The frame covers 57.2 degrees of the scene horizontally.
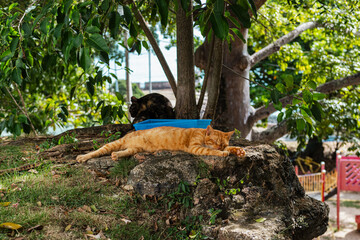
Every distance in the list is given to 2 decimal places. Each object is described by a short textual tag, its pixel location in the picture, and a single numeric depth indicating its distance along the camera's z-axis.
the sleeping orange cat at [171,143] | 3.17
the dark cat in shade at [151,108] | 4.35
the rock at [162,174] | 2.98
